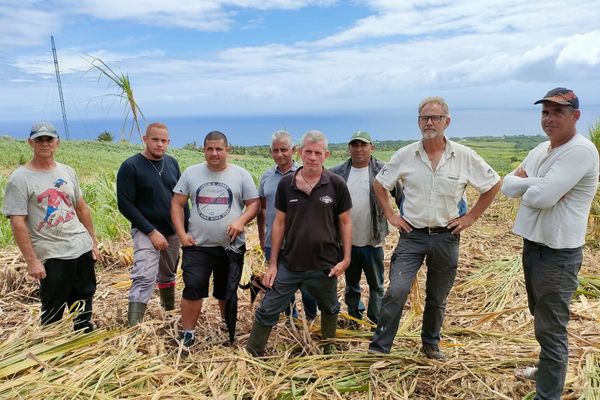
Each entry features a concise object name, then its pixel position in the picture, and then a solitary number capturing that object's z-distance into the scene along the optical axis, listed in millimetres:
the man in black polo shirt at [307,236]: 3137
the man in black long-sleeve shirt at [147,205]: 3570
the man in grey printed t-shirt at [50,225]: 3088
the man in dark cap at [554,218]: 2465
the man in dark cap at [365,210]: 3619
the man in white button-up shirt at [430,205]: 3053
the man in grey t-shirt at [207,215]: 3400
